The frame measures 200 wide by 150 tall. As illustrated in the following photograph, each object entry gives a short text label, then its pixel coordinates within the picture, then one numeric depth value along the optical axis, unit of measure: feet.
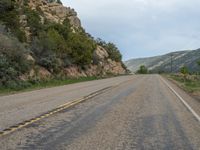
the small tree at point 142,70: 590.63
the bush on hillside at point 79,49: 198.70
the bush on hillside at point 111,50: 379.76
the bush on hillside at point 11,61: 99.60
